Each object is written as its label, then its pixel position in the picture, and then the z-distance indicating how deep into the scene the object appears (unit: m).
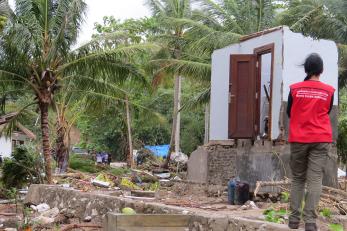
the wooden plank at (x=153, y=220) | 6.30
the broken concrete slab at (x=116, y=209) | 6.02
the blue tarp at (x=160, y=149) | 37.17
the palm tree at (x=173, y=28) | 24.44
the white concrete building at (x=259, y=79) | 10.39
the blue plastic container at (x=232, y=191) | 9.82
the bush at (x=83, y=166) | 23.05
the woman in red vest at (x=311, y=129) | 5.05
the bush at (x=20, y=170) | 15.29
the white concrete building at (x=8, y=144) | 40.19
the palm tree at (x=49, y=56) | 14.30
